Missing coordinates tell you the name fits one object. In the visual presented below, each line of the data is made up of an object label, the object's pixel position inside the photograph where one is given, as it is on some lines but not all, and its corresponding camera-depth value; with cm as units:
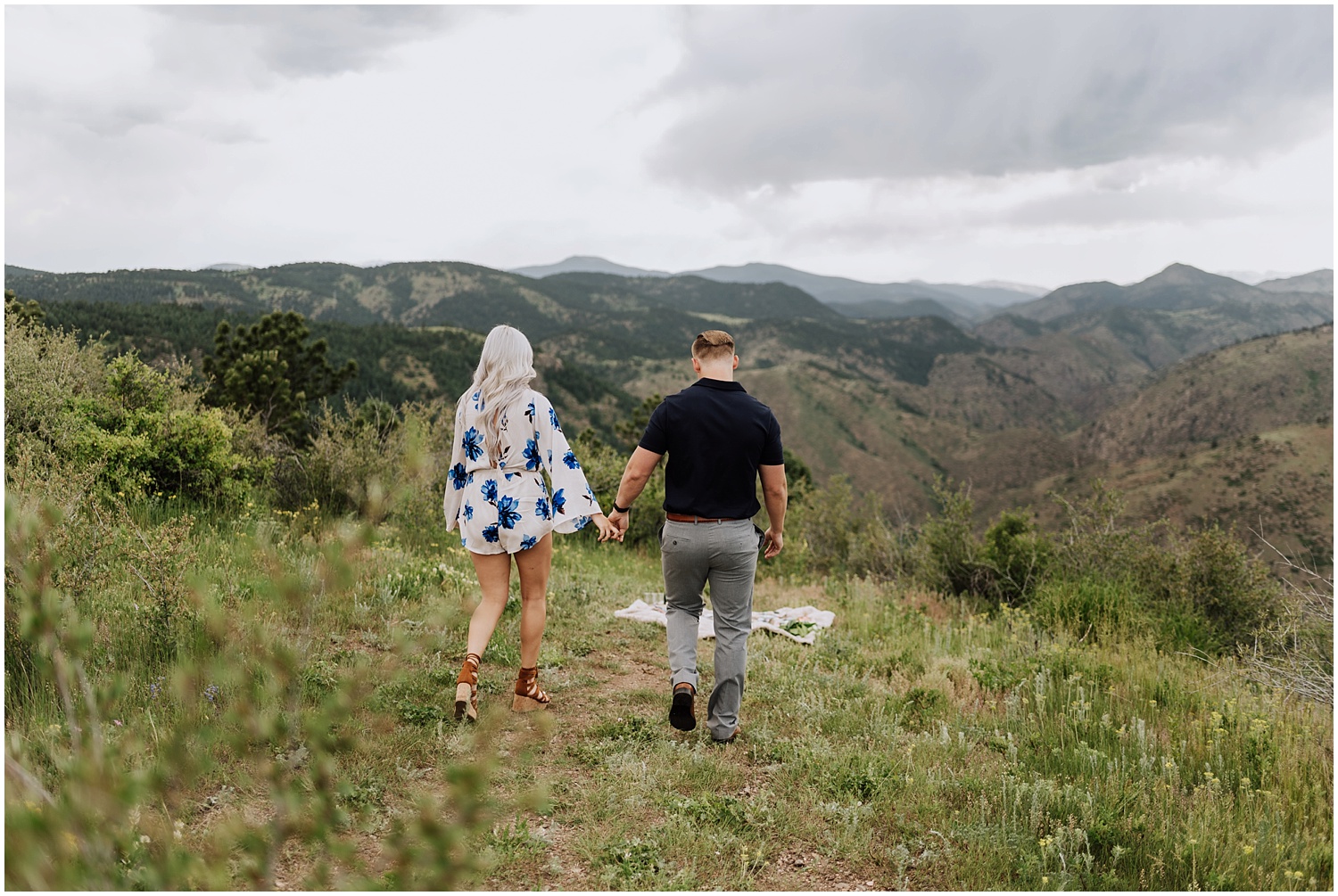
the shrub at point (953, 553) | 980
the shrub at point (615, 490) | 1193
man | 404
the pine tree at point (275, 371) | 1989
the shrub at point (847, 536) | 1120
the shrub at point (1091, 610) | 685
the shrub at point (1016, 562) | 935
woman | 411
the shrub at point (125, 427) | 625
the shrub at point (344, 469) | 812
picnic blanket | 632
